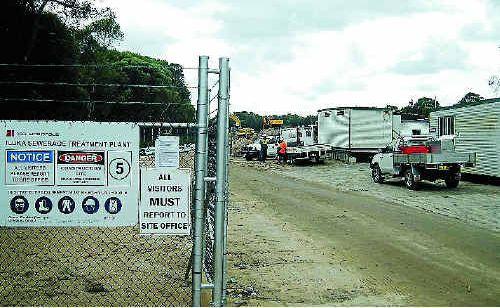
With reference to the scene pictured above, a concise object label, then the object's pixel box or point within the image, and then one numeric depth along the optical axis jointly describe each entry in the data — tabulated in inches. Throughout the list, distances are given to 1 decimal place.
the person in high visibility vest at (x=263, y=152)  1695.4
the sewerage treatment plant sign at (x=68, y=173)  183.2
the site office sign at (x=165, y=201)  185.0
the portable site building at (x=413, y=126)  1689.2
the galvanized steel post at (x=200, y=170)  178.7
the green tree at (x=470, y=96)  3240.7
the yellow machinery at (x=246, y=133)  2434.4
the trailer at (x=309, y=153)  1461.6
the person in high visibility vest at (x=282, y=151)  1547.7
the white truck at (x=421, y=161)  806.9
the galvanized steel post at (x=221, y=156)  180.4
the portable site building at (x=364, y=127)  1477.6
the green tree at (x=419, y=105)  3600.6
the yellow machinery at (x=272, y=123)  2263.8
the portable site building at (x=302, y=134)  1745.7
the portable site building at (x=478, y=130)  886.4
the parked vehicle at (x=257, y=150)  1743.4
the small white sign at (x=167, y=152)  185.9
